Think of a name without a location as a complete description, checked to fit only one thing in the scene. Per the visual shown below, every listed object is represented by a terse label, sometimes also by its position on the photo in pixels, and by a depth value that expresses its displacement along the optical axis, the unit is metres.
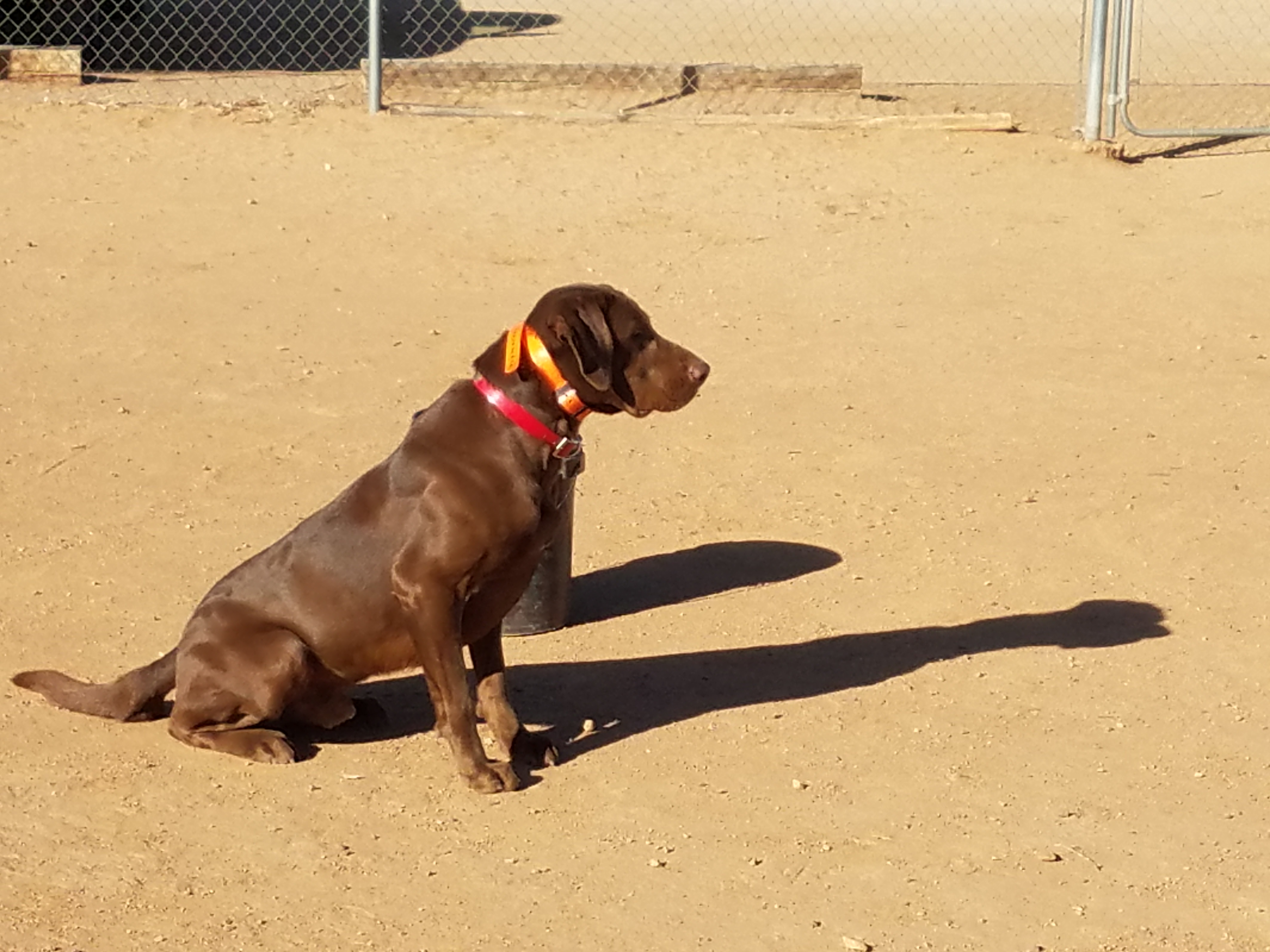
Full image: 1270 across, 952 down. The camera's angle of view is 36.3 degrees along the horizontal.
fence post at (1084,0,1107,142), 11.74
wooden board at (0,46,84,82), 12.25
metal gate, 11.80
